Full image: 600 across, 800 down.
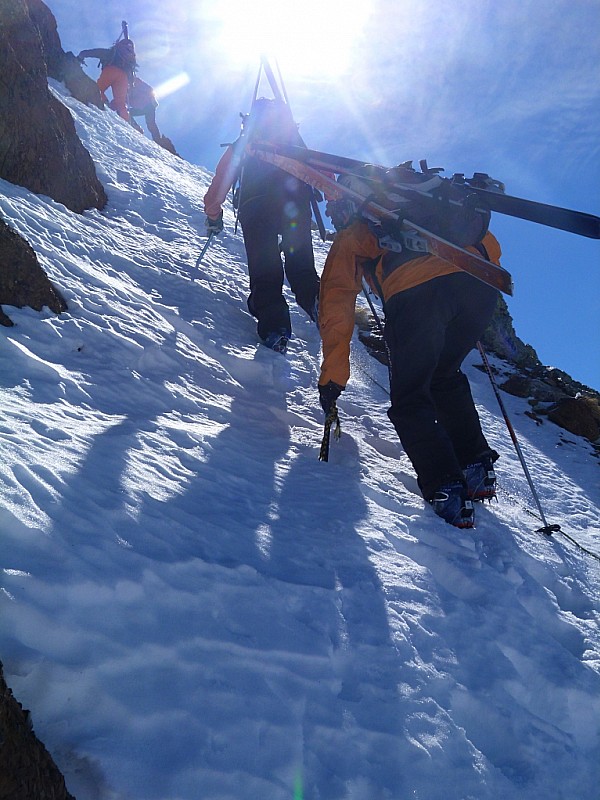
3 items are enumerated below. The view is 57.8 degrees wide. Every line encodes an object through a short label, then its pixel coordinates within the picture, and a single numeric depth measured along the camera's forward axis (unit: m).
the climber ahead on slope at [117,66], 19.66
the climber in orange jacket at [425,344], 3.33
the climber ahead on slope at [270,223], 6.28
